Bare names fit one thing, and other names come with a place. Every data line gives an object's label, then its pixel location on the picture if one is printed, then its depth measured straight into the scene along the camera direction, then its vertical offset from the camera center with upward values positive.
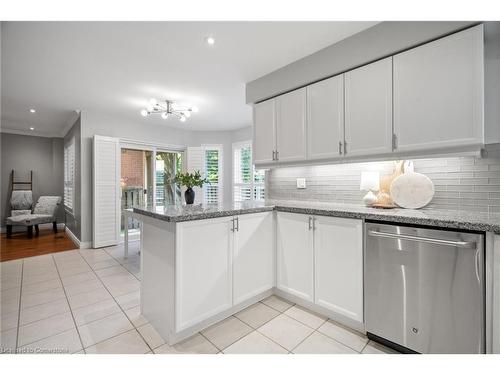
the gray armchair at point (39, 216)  4.97 -0.67
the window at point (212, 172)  6.00 +0.34
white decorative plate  1.91 -0.05
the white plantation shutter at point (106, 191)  4.26 -0.10
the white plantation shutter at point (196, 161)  5.76 +0.60
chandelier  3.52 +1.24
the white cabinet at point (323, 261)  1.81 -0.66
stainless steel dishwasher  1.32 -0.66
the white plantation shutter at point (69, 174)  4.90 +0.27
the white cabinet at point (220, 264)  1.68 -0.65
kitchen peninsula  1.67 -0.61
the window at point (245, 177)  5.47 +0.20
